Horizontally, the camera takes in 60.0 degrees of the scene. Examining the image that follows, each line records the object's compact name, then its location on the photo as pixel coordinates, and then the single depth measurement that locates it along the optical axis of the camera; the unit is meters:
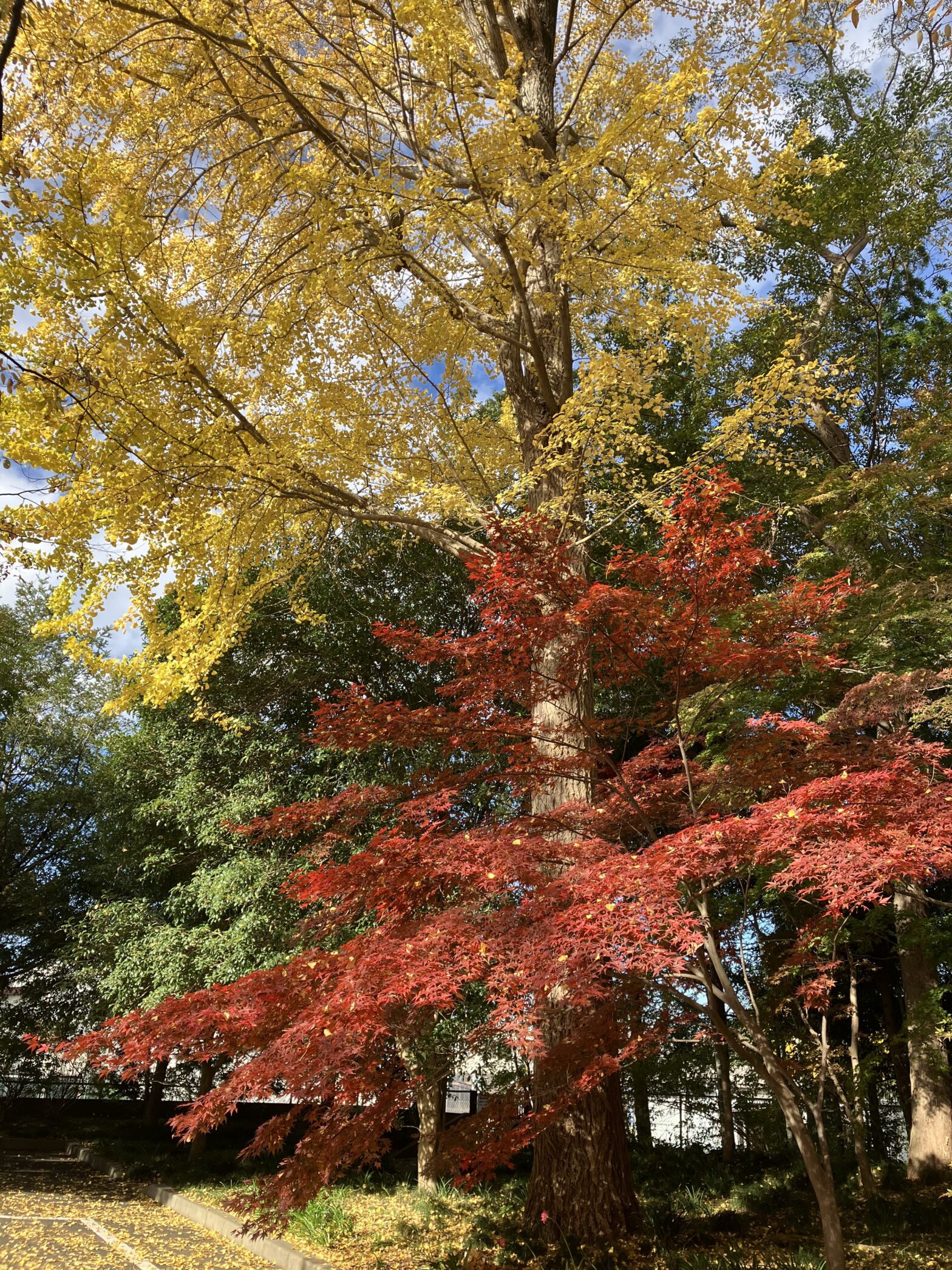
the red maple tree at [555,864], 3.10
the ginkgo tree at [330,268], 4.88
